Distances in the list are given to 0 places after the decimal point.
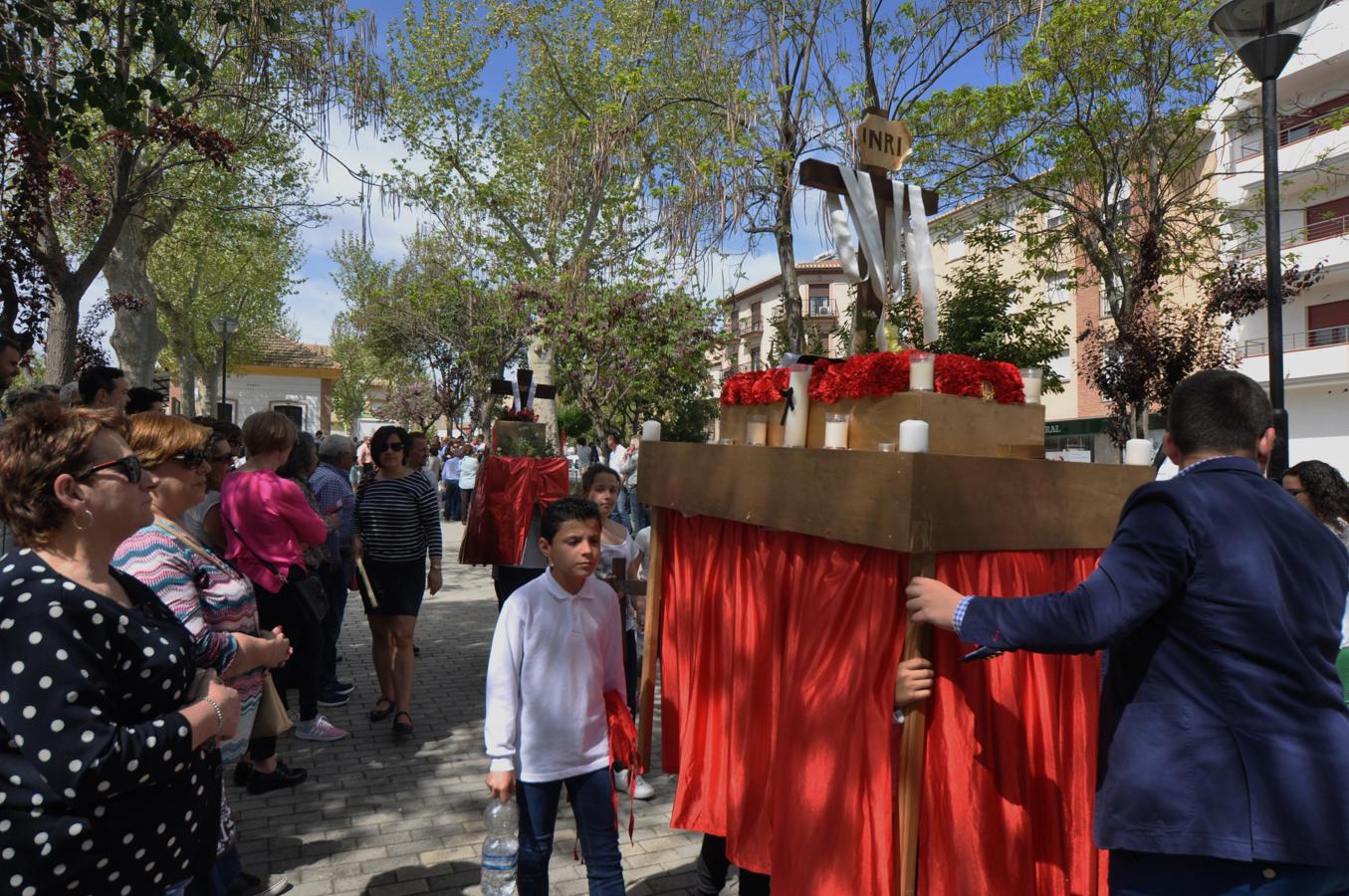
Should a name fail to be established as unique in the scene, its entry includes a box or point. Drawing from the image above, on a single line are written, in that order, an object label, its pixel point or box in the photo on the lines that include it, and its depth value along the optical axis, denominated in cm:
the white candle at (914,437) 228
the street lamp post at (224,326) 1947
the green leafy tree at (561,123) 1030
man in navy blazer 187
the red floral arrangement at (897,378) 264
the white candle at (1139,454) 279
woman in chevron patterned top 289
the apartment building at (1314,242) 2338
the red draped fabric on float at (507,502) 612
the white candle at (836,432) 278
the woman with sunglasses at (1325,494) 398
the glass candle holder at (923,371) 255
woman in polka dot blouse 180
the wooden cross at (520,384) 980
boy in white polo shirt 298
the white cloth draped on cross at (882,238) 337
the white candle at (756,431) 328
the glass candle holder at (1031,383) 285
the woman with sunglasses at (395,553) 564
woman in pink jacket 438
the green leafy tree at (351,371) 4647
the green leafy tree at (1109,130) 1269
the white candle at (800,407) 303
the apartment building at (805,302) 5059
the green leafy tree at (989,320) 1539
